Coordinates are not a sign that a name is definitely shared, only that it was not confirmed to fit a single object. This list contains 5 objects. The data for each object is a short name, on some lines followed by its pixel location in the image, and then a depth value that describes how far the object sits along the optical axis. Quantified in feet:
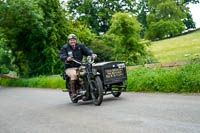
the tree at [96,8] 162.61
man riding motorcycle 27.37
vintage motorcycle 25.13
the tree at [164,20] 196.11
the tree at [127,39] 62.49
